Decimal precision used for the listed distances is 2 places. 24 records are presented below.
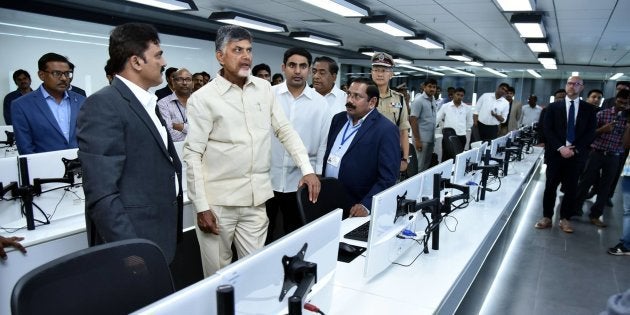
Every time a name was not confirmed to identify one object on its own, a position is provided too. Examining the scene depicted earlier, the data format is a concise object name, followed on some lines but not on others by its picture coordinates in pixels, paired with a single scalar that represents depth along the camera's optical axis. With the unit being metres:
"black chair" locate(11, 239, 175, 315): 0.91
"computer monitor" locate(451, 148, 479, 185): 2.57
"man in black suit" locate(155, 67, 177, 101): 5.12
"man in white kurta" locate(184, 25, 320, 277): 1.81
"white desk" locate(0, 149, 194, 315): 1.77
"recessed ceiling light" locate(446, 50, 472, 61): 10.72
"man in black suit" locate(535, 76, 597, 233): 3.86
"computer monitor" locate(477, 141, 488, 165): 3.01
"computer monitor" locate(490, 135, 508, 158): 3.57
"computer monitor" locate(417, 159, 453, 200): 1.89
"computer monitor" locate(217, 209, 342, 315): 0.73
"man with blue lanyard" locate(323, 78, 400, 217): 2.23
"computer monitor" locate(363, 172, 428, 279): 1.42
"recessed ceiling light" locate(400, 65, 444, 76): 14.39
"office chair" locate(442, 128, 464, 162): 4.67
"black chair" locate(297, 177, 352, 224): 1.91
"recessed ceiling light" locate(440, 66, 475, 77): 13.96
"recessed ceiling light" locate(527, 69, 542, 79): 13.11
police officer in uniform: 3.28
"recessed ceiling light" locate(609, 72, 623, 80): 12.09
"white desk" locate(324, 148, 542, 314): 1.38
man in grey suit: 1.31
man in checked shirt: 4.06
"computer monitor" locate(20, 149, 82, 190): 2.06
